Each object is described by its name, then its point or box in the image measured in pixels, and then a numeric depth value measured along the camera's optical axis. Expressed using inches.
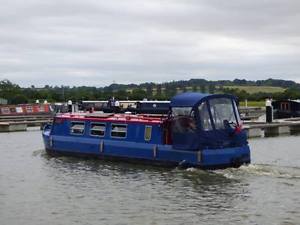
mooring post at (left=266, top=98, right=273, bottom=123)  1907.0
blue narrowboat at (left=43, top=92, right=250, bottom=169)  952.3
